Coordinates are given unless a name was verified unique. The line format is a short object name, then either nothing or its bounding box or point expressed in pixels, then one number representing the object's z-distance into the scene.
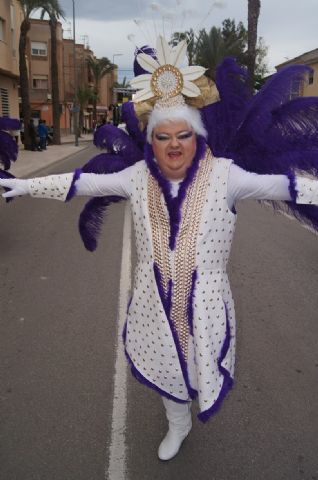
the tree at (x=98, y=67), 58.41
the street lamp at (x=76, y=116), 35.50
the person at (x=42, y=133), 27.30
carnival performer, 2.22
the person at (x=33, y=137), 25.97
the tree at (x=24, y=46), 24.61
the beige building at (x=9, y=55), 25.15
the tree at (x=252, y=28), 15.99
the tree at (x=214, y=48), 29.23
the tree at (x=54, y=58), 25.69
